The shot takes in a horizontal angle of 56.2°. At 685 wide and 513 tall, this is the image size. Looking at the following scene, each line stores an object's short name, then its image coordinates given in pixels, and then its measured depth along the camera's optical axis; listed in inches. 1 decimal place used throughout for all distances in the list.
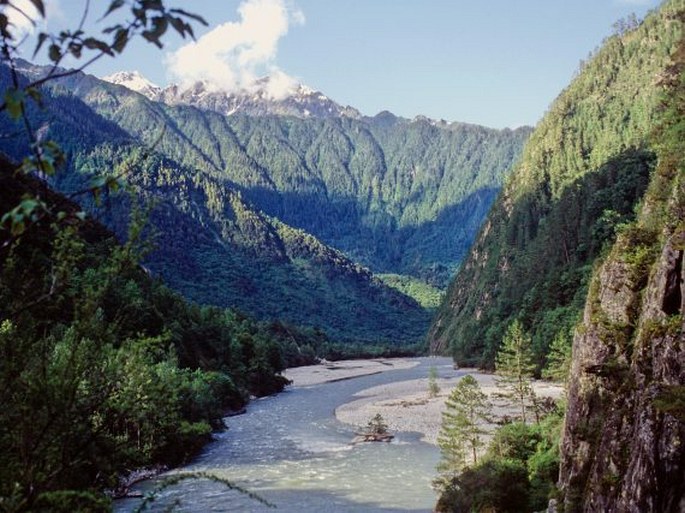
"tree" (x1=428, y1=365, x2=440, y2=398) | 3240.7
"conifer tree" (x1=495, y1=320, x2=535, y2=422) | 2012.8
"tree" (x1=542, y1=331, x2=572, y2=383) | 2119.3
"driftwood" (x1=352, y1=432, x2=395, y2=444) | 2199.8
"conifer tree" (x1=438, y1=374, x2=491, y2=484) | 1481.9
